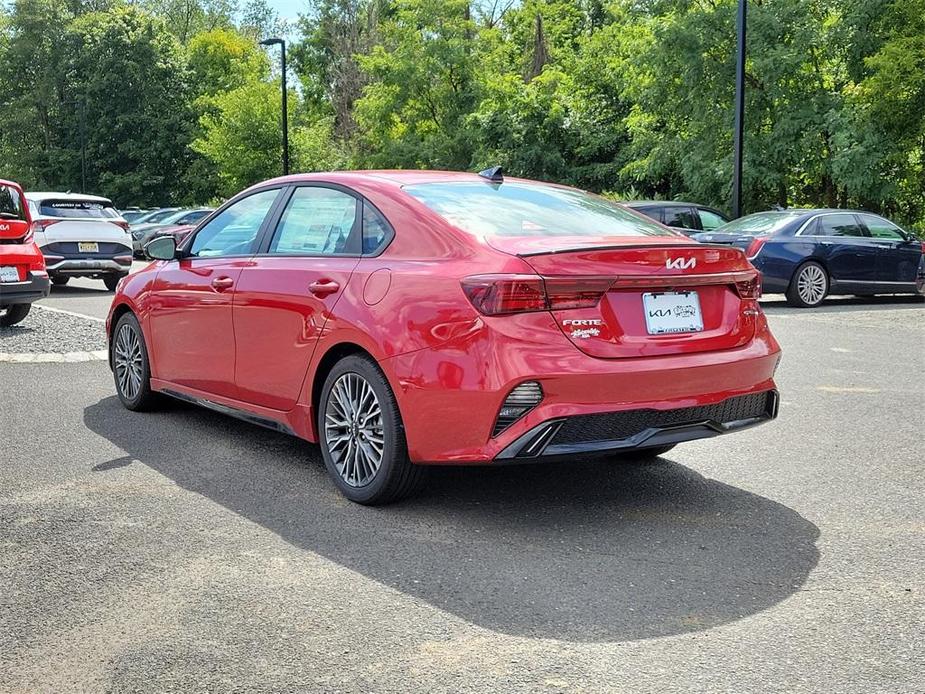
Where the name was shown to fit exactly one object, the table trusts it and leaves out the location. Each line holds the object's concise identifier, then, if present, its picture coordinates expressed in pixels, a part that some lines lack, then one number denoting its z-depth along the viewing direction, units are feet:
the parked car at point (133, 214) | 124.14
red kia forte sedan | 14.61
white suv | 60.59
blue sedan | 52.37
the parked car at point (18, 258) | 39.29
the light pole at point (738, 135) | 71.46
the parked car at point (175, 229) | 95.10
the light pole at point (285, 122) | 119.44
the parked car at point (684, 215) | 58.44
